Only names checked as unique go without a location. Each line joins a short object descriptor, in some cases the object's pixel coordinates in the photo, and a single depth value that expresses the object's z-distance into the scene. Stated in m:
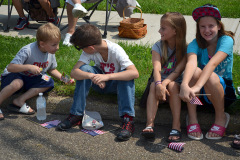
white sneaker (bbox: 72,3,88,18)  5.30
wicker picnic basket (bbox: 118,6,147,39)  5.86
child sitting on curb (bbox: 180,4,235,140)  3.30
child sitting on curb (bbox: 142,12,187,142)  3.42
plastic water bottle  3.87
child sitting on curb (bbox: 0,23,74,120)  3.83
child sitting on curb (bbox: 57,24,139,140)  3.52
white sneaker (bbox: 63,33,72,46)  5.54
